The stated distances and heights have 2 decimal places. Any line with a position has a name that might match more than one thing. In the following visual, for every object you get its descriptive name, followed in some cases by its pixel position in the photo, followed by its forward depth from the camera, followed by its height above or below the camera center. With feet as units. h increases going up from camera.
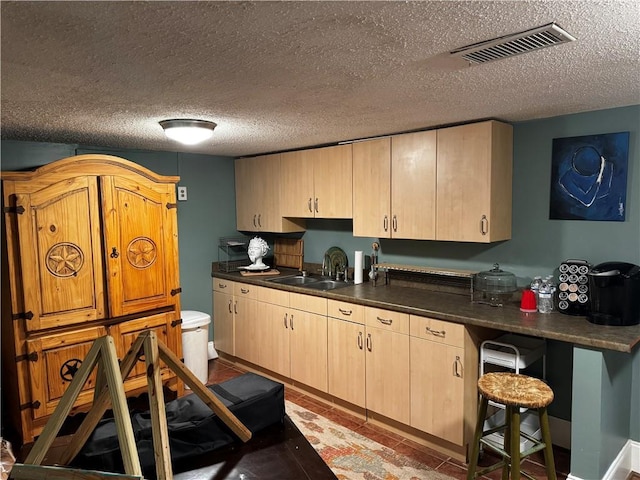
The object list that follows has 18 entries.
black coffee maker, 7.86 -1.59
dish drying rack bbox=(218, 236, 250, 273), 15.74 -1.41
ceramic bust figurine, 15.08 -1.27
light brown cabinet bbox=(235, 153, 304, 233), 14.49 +0.65
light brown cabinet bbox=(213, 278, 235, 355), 14.79 -3.50
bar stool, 6.42 -3.12
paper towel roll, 12.58 -1.58
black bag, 4.36 -2.37
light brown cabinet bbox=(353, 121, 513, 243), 9.52 +0.65
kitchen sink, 12.96 -2.16
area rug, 8.77 -5.28
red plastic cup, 9.09 -1.96
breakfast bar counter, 7.47 -3.01
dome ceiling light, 8.80 +1.78
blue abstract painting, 8.66 +0.63
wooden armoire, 9.36 -1.21
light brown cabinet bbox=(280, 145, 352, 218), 12.36 +0.92
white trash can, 13.04 -3.84
